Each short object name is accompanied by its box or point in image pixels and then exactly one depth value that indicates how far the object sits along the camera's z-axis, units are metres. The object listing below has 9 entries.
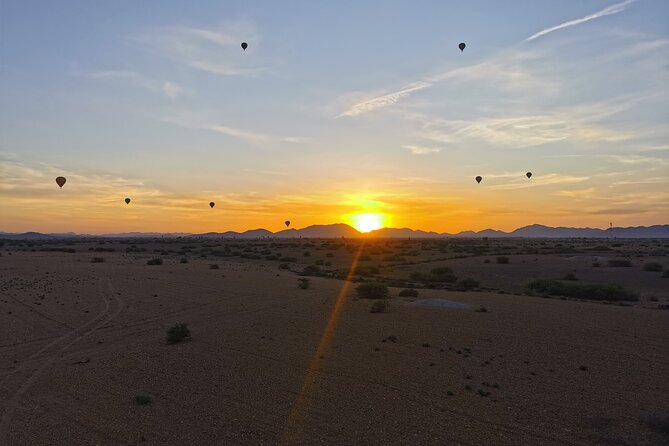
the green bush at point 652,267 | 40.19
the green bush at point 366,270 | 43.01
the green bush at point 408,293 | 26.77
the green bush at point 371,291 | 26.11
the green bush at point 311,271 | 43.38
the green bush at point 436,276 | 38.16
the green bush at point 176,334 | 16.03
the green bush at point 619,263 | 43.94
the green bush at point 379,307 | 21.42
